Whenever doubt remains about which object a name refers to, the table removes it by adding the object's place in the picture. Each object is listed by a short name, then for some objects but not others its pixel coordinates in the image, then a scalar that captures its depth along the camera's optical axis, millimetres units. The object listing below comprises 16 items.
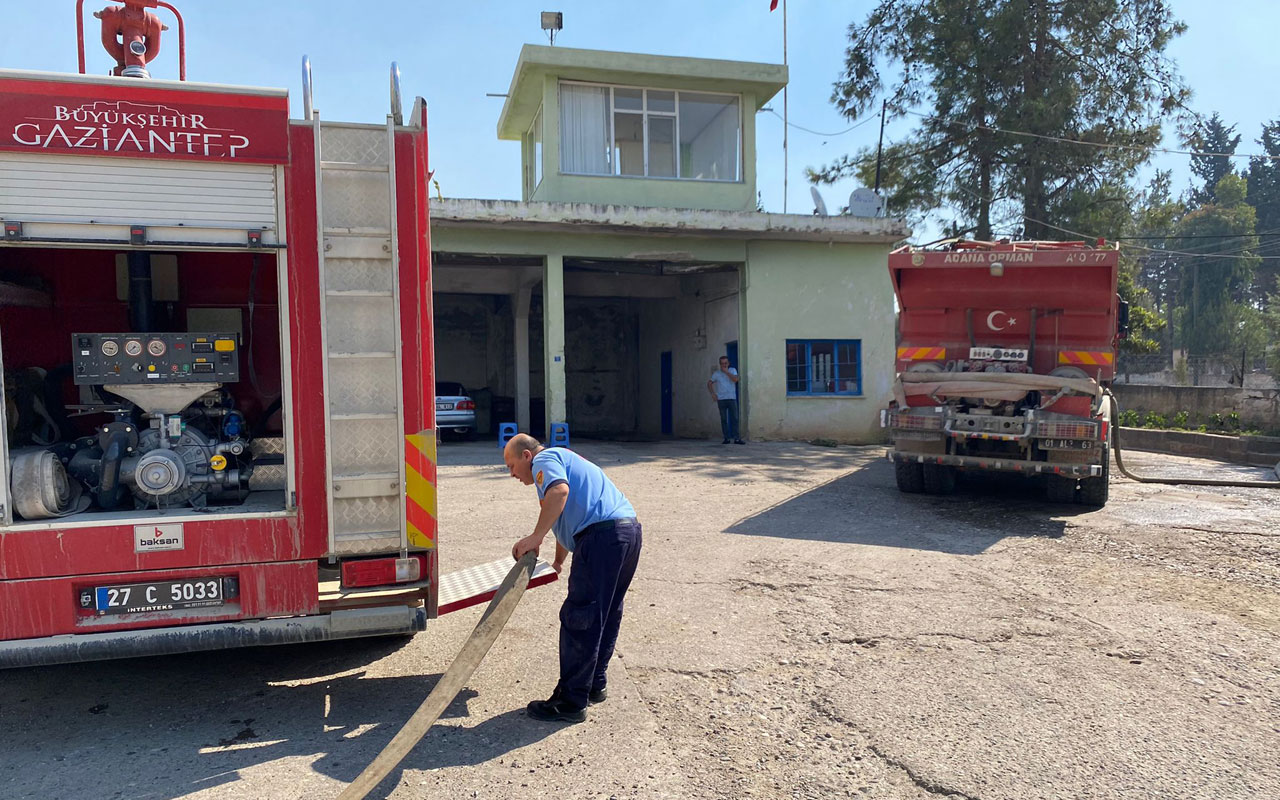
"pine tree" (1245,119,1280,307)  51031
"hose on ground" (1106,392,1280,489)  10250
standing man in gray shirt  15406
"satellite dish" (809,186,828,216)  16750
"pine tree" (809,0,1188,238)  18891
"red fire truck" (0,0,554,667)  3539
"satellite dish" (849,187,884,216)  17688
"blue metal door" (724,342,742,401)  17188
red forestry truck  8453
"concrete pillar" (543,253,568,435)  15438
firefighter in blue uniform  3844
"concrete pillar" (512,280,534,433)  18812
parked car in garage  17266
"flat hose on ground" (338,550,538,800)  3008
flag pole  18048
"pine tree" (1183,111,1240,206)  55406
